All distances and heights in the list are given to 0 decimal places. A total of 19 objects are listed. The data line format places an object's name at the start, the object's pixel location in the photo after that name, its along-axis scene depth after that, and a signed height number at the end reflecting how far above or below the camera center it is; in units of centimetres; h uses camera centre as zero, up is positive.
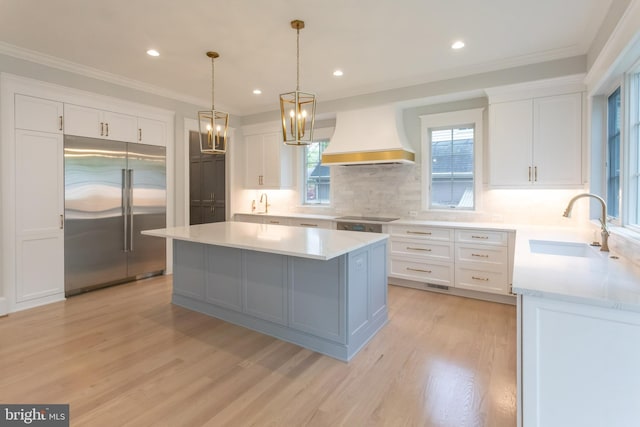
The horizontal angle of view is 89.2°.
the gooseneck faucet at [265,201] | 619 +18
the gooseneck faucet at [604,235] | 222 -17
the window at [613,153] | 288 +54
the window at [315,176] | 566 +60
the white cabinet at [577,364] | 122 -61
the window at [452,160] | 430 +71
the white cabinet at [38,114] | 350 +107
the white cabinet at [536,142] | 346 +77
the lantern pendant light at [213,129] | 320 +82
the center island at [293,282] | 253 -65
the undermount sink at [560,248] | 252 -30
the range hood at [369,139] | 434 +100
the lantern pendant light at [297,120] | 265 +77
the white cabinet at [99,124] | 389 +110
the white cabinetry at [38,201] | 354 +10
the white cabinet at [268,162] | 567 +87
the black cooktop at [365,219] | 459 -12
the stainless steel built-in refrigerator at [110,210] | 395 +0
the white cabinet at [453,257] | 367 -56
